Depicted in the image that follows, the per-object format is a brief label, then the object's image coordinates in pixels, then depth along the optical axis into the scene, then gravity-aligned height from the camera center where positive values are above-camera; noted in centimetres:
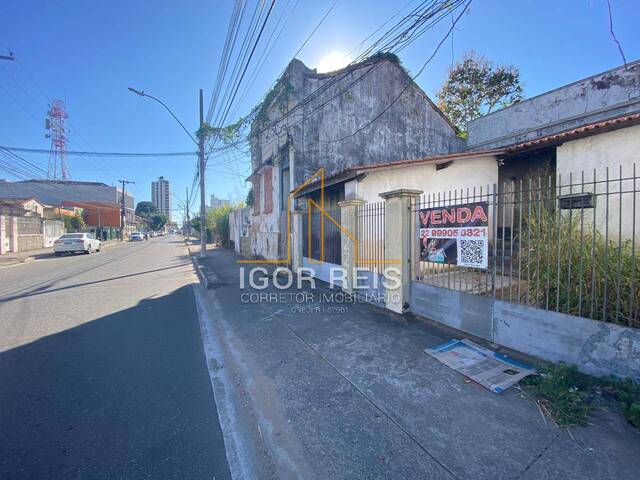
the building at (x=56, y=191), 4459 +735
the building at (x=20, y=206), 2204 +262
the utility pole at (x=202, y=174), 1522 +324
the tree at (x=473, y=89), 1697 +885
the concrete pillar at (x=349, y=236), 671 -9
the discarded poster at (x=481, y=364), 305 -161
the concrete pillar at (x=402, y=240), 510 -15
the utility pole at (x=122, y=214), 4017 +281
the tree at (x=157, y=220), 7231 +348
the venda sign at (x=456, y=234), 409 -4
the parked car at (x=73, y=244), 1770 -62
